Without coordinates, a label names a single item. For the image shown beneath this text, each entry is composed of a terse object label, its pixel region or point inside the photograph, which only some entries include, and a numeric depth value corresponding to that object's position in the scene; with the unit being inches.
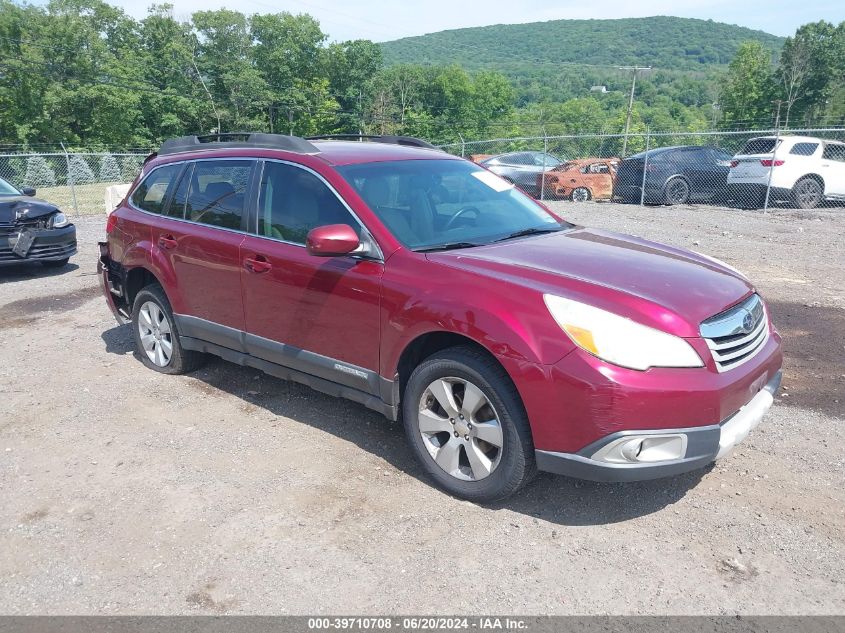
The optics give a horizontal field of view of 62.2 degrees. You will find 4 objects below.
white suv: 588.4
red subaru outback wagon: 123.4
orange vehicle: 733.9
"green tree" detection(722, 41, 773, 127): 2891.2
